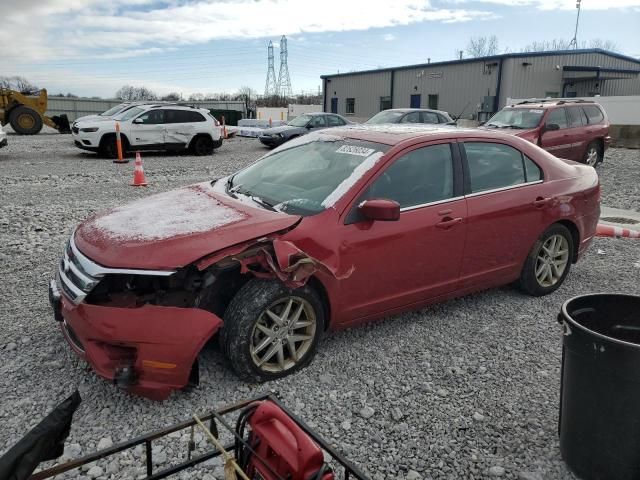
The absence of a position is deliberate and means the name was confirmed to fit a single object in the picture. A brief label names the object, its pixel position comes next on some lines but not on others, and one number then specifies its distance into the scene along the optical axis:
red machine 1.89
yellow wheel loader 21.73
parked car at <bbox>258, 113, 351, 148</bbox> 18.09
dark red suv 12.25
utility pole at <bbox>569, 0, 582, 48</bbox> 47.96
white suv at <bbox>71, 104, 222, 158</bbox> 14.93
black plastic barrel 2.24
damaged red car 2.91
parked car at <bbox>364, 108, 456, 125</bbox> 15.12
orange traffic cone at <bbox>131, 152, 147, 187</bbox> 10.54
